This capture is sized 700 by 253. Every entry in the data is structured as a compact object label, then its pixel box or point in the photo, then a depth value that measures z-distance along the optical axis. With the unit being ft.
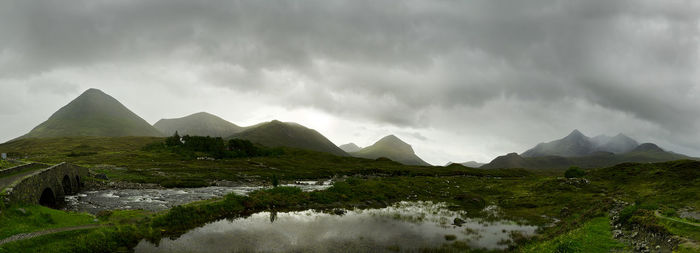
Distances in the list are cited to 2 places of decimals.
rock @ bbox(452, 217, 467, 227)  112.12
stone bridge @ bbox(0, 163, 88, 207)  82.69
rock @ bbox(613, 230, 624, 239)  71.79
